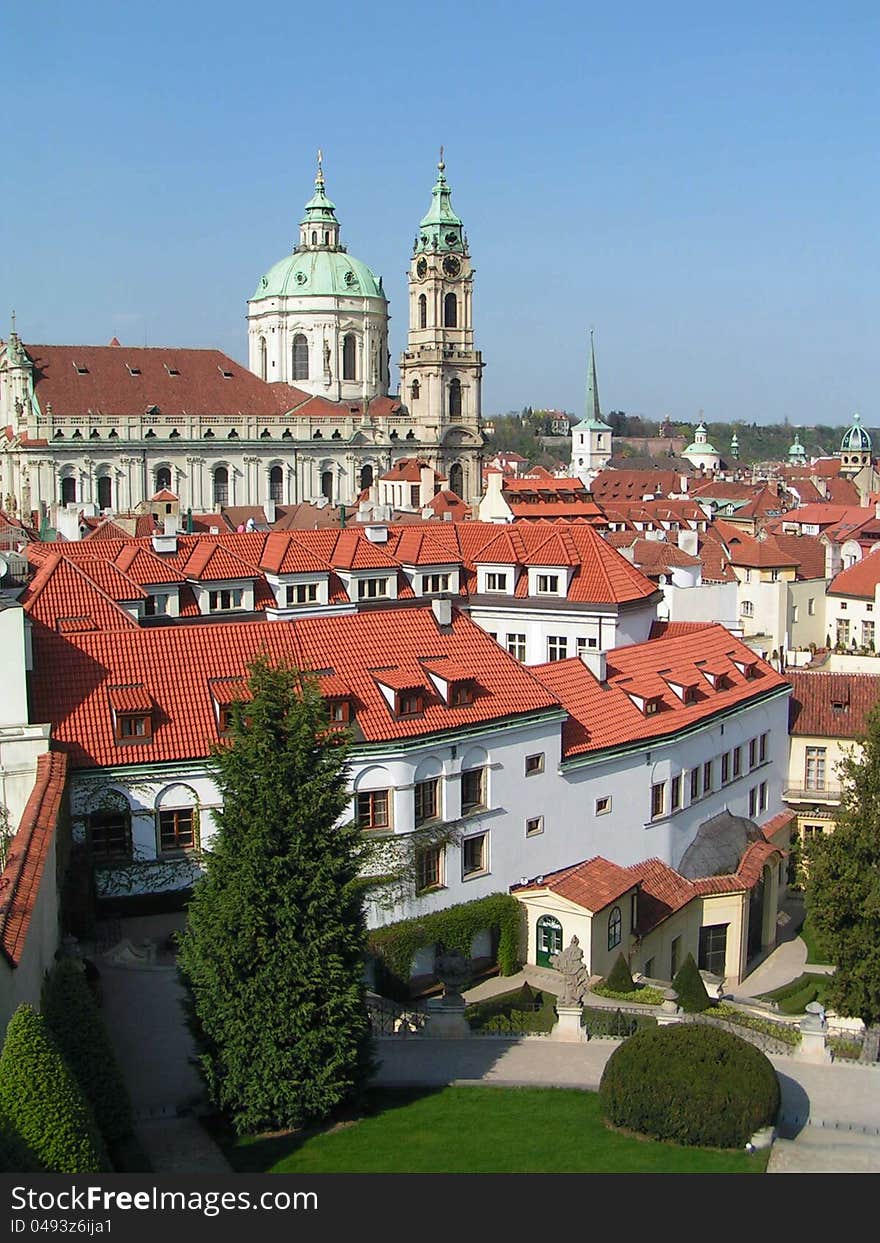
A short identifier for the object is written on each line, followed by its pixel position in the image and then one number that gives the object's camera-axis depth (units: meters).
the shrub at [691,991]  27.47
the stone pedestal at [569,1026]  24.75
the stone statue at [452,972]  26.41
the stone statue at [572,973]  25.19
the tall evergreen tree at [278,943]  20.09
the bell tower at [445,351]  132.62
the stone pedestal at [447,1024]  24.72
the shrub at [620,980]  28.09
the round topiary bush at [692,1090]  19.52
